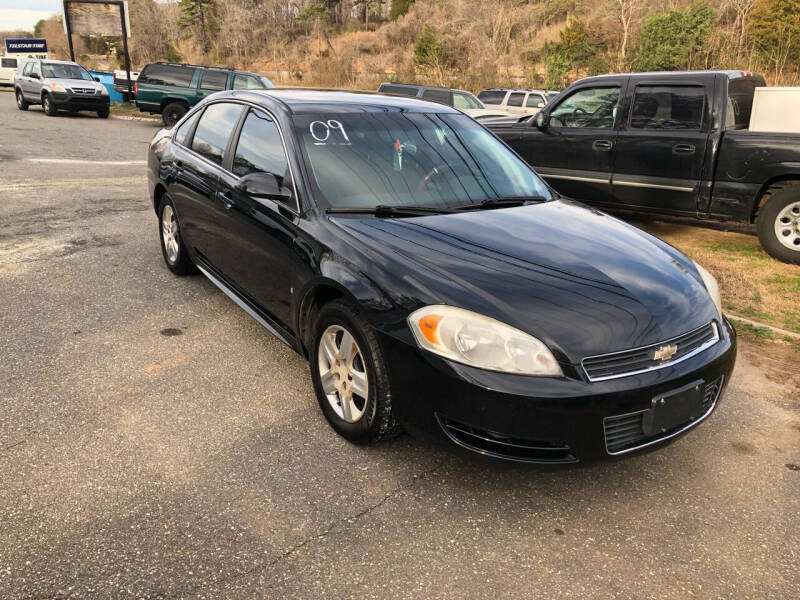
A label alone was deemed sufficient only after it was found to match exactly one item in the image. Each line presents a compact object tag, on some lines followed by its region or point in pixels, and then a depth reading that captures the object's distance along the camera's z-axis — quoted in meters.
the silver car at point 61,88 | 20.44
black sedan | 2.59
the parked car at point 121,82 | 25.55
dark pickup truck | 6.47
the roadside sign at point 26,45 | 47.12
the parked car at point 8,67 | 36.33
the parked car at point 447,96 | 17.16
